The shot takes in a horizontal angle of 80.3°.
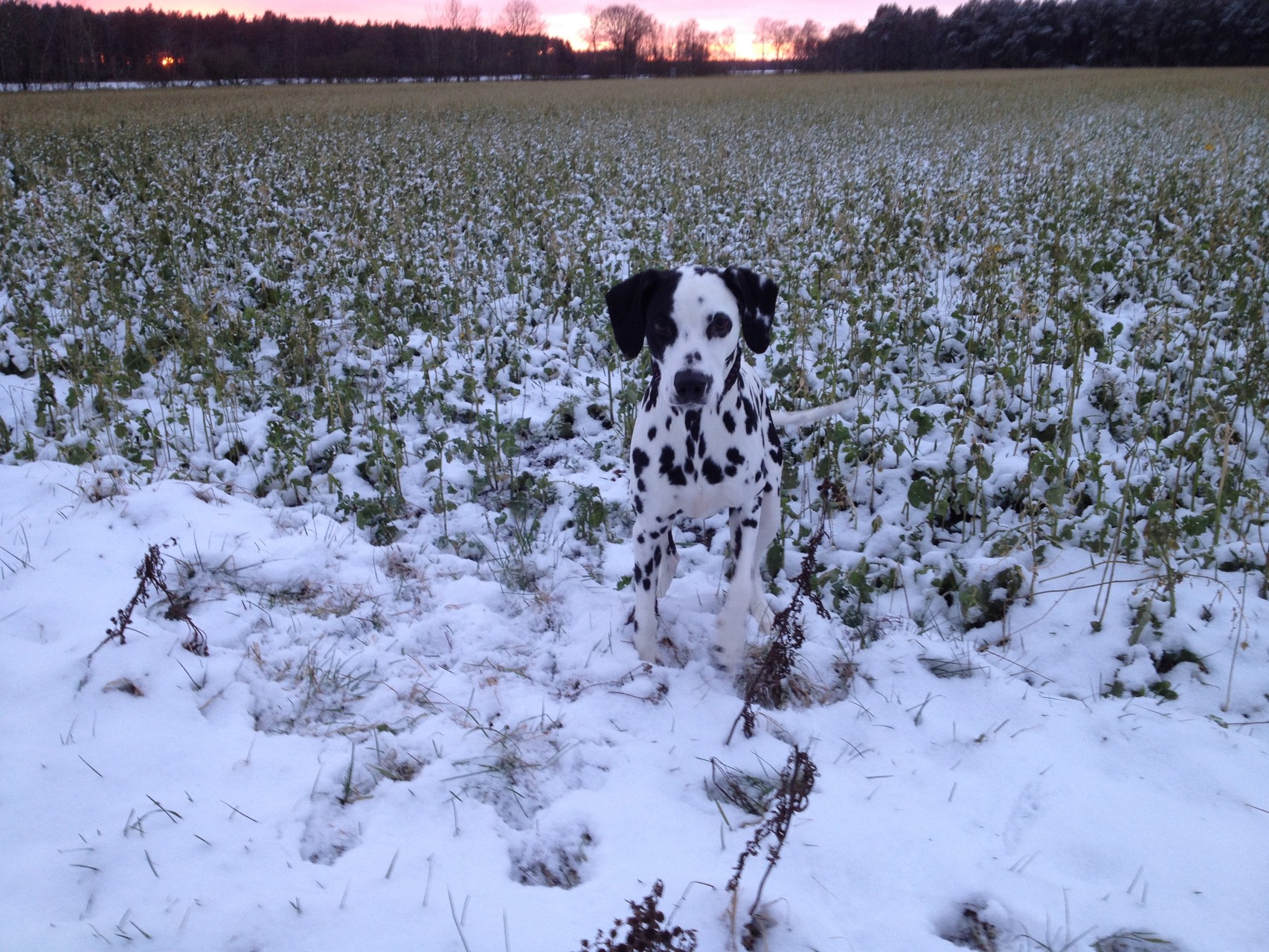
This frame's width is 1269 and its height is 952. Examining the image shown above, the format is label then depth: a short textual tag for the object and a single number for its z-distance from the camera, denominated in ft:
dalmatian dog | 10.39
